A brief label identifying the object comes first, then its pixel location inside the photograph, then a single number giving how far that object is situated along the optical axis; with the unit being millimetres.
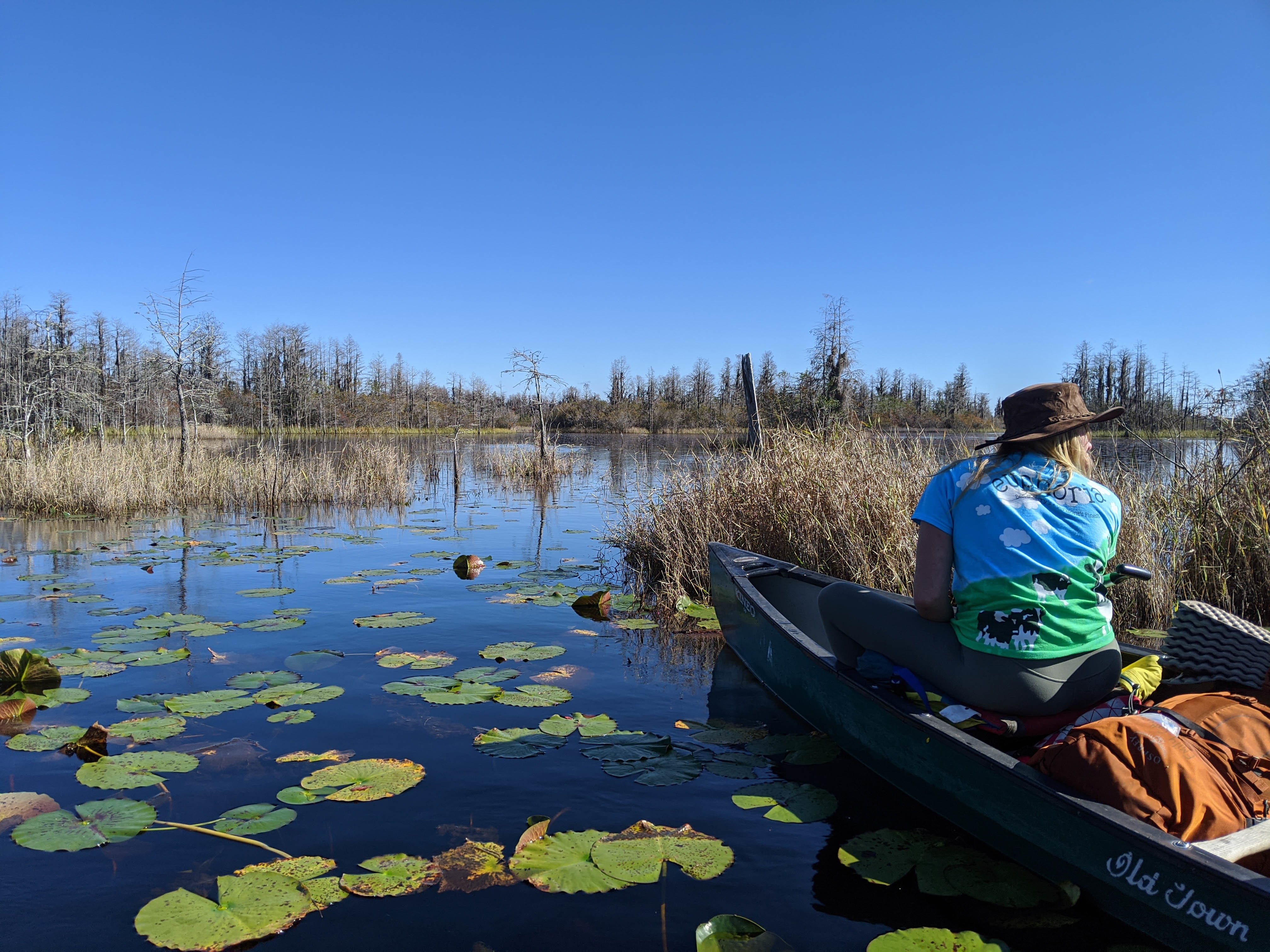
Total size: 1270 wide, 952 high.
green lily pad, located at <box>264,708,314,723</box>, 4121
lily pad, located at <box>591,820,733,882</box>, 2699
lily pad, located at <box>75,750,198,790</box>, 3301
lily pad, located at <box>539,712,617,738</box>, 4094
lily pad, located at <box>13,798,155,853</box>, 2820
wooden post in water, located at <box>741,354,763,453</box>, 8867
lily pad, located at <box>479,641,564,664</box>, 5410
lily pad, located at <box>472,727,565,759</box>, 3842
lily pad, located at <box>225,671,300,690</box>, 4641
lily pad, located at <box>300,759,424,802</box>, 3293
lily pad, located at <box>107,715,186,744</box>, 3822
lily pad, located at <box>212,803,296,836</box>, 2963
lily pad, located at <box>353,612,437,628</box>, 6230
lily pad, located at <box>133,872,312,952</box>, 2277
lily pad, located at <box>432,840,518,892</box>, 2668
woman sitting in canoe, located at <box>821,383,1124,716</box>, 2553
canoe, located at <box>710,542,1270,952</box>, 1945
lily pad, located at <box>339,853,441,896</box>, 2582
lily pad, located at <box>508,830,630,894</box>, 2594
